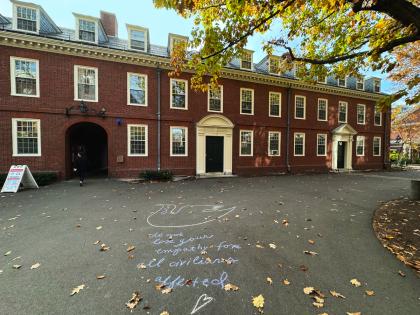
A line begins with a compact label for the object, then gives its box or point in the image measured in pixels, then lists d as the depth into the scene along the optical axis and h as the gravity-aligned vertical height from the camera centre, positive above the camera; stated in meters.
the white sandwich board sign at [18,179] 8.84 -1.33
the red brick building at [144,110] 10.75 +2.94
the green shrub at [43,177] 9.86 -1.38
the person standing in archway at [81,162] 10.45 -0.57
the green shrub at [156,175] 12.23 -1.46
